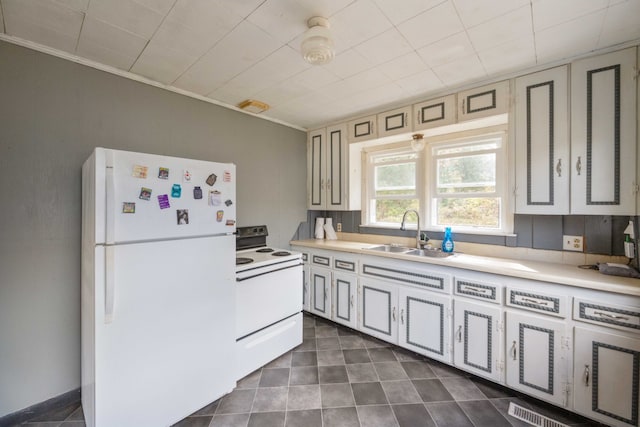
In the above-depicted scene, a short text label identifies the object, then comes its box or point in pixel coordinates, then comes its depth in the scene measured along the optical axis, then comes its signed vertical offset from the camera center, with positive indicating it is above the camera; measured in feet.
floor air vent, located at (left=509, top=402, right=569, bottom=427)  5.25 -4.15
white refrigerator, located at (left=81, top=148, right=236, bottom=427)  4.42 -1.41
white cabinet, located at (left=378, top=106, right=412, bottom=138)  8.61 +3.02
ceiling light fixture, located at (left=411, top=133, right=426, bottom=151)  8.86 +2.33
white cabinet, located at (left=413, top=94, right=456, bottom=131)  7.72 +2.99
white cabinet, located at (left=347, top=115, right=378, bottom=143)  9.45 +3.04
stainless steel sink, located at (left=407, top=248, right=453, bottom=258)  8.16 -1.25
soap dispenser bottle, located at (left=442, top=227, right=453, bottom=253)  8.20 -0.91
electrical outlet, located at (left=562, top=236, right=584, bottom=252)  6.42 -0.75
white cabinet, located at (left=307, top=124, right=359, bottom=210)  10.37 +1.77
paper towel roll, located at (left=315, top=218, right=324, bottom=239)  11.41 -0.72
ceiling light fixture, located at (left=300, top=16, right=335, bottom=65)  4.56 +2.90
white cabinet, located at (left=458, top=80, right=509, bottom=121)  6.89 +2.99
